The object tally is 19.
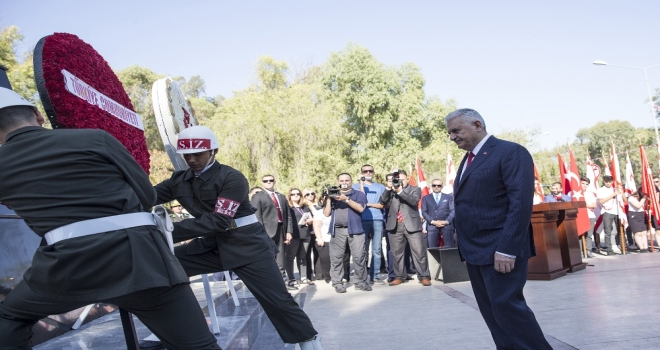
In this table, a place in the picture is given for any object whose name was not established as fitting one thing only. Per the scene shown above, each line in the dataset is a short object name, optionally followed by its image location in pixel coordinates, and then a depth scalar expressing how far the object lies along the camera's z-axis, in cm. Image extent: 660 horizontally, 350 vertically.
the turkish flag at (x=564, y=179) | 1428
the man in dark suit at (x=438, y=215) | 1090
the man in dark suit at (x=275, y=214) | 1009
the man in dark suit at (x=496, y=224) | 348
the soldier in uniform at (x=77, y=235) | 255
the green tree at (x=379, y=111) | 3662
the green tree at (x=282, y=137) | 2609
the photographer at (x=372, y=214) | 1039
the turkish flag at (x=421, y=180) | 1507
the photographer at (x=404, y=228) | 1019
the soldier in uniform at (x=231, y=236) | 421
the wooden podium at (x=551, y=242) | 911
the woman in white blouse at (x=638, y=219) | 1283
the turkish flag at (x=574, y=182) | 1381
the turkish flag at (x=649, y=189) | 1332
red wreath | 349
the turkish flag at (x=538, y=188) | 1557
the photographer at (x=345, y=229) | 986
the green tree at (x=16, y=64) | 2372
